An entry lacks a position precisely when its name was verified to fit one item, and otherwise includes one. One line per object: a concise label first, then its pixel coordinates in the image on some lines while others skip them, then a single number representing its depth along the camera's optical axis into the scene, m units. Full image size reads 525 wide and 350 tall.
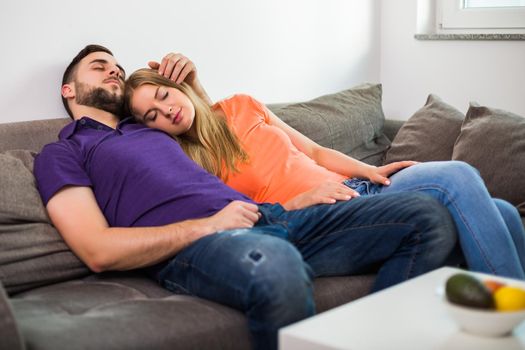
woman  2.38
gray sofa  1.80
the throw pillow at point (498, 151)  2.85
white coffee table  1.65
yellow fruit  1.63
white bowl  1.63
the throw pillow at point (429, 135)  3.12
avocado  1.65
